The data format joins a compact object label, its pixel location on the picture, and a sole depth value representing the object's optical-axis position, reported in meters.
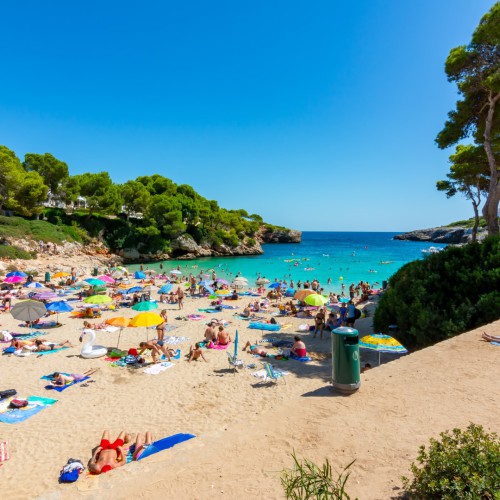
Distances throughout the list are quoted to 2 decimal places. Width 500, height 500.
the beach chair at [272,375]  9.54
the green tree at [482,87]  12.34
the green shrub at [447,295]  9.47
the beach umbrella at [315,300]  15.60
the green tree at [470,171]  16.45
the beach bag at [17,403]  7.87
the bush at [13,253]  32.72
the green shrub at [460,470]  2.61
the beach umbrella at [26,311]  12.81
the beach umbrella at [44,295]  17.16
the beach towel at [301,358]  11.33
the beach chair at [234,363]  10.60
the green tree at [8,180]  37.84
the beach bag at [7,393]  8.32
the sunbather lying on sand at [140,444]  5.93
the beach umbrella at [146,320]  10.87
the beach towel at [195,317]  18.08
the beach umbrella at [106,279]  21.55
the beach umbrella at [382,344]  8.35
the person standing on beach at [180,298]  20.83
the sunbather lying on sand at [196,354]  11.38
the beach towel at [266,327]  15.84
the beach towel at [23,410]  7.43
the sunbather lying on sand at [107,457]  5.62
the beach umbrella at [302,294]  17.59
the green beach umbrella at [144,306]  13.06
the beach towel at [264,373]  9.97
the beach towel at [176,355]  11.64
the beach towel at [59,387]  9.01
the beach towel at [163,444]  5.66
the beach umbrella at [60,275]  24.32
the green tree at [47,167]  47.88
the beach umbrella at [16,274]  22.88
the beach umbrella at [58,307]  14.53
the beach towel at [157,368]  10.34
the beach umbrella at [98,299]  14.71
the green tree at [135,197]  54.46
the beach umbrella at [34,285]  22.36
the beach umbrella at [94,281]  19.61
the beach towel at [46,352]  11.78
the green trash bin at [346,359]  5.47
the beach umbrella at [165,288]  20.83
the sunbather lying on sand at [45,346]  12.10
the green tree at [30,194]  40.22
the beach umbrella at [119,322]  11.96
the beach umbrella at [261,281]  27.72
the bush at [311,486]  2.60
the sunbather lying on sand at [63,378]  9.23
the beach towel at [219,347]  12.71
